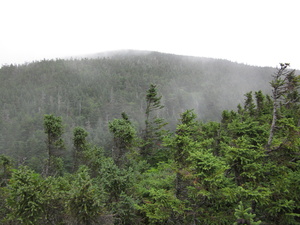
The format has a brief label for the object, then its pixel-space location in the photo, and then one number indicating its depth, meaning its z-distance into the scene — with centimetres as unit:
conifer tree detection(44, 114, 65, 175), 2250
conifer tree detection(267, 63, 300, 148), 1321
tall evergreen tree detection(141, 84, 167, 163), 2872
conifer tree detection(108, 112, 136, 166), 2291
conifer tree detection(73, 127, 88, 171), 2780
